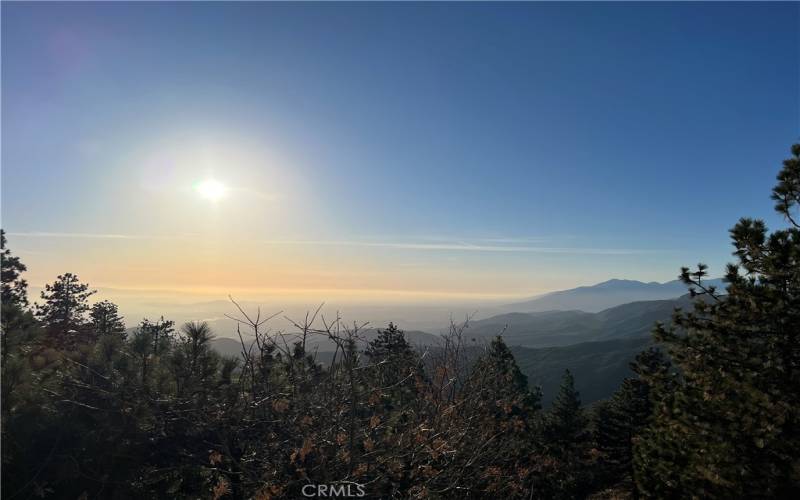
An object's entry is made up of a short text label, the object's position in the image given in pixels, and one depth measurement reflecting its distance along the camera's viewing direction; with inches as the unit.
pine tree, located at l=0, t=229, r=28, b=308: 688.4
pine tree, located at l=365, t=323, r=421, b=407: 1105.4
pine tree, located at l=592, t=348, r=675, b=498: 909.2
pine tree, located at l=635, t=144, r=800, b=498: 321.7
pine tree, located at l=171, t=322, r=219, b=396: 306.5
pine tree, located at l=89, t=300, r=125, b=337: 892.0
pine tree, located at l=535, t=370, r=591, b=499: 919.7
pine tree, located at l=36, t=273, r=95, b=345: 876.0
